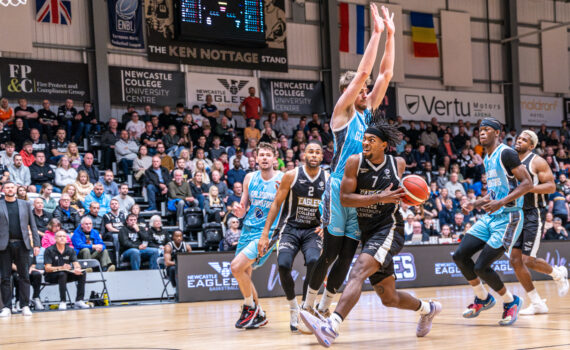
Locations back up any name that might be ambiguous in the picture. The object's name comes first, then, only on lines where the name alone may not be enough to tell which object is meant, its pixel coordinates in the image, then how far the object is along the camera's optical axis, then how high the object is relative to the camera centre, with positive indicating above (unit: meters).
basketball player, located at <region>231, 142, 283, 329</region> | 8.62 -0.89
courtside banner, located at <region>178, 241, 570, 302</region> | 14.83 -2.68
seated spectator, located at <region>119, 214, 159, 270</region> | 15.80 -1.94
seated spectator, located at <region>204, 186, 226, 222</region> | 18.06 -1.34
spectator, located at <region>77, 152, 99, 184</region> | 18.23 -0.31
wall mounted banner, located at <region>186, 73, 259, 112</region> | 24.66 +2.01
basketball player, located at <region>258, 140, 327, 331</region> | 8.24 -0.76
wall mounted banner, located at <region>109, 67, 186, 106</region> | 23.09 +2.03
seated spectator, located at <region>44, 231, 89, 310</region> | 14.11 -2.06
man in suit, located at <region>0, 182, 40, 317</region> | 13.00 -1.41
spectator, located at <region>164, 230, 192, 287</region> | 15.73 -2.07
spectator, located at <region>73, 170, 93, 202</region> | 17.17 -0.67
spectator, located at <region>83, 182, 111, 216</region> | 16.97 -0.97
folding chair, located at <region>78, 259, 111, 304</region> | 14.70 -2.21
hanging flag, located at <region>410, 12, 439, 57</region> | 28.88 +3.98
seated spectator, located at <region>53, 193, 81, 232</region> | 15.98 -1.22
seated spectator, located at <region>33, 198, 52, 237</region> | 15.44 -1.18
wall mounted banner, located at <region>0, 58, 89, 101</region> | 21.28 +2.21
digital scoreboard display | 22.06 +3.78
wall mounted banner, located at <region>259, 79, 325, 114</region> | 25.81 +1.73
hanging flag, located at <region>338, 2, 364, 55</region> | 27.39 +4.15
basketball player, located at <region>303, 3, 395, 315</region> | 7.02 +0.01
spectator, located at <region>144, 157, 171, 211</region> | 18.92 -0.73
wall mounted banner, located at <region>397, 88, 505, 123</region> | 28.69 +1.34
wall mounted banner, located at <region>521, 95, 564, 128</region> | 31.36 +1.05
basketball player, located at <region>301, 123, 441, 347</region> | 6.41 -0.62
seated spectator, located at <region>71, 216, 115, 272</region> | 15.26 -1.79
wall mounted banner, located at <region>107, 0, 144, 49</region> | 22.94 +3.92
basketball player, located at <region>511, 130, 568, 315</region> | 9.07 -1.01
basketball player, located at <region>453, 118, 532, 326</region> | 8.42 -0.97
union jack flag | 22.05 +4.21
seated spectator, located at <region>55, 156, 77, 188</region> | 17.61 -0.41
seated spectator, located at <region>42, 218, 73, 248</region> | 14.88 -1.50
